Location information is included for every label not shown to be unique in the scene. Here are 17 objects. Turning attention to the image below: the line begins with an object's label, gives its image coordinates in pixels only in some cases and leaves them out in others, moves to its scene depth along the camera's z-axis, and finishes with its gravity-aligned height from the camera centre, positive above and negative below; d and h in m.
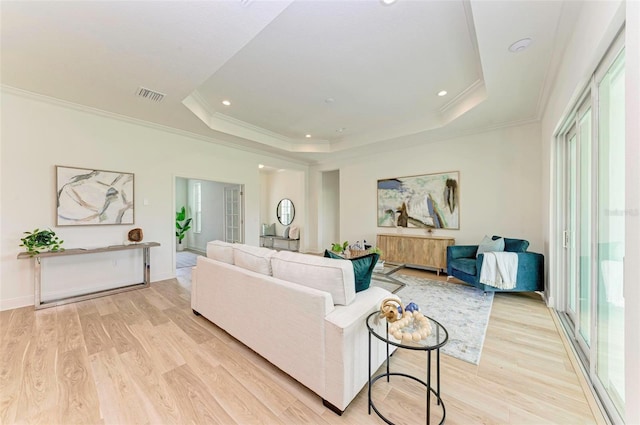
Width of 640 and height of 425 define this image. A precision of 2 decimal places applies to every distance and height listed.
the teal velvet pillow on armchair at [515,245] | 3.42 -0.48
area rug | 2.16 -1.19
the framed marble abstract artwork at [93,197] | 3.32 +0.24
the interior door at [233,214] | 5.75 -0.04
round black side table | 1.29 -0.74
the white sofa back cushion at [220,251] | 2.50 -0.43
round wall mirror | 7.95 +0.02
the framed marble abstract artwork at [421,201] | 4.72 +0.24
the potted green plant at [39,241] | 2.93 -0.37
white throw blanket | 3.23 -0.78
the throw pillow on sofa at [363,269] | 1.86 -0.44
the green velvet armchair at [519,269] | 3.23 -0.81
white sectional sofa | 1.45 -0.73
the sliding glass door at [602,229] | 1.45 -0.12
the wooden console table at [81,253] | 2.97 -0.83
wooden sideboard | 4.50 -0.75
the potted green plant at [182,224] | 7.23 -0.36
